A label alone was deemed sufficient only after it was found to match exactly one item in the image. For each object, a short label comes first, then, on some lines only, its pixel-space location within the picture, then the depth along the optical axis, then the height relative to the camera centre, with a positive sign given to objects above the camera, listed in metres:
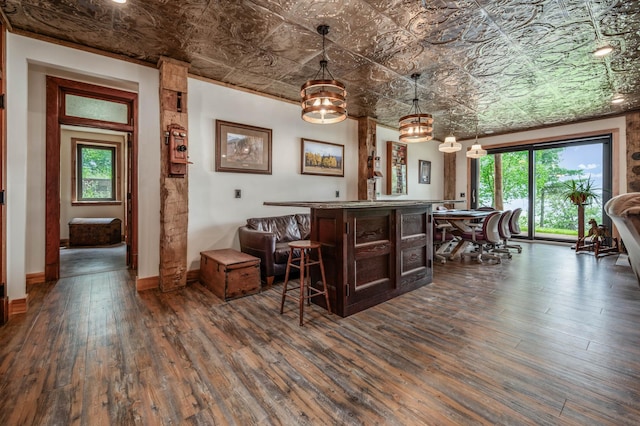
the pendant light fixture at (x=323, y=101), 2.71 +1.13
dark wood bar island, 2.62 -0.37
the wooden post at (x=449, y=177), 8.35 +1.07
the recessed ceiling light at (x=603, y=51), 3.24 +1.91
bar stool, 2.52 -0.52
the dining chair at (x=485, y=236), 4.73 -0.40
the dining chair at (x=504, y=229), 5.08 -0.30
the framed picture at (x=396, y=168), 6.70 +1.08
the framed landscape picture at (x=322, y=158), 5.10 +1.03
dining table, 4.77 -0.18
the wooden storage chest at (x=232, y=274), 3.10 -0.72
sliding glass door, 6.19 +0.82
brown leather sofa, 3.61 -0.37
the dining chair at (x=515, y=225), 5.65 -0.24
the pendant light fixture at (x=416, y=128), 3.67 +1.13
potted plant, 5.66 +0.45
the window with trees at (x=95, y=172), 6.66 +0.96
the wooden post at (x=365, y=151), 5.87 +1.29
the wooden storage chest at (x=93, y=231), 6.02 -0.44
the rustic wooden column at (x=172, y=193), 3.42 +0.23
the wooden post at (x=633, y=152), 5.46 +1.21
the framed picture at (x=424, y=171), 7.72 +1.15
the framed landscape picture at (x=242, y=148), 4.07 +0.97
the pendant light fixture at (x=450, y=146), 5.27 +1.28
